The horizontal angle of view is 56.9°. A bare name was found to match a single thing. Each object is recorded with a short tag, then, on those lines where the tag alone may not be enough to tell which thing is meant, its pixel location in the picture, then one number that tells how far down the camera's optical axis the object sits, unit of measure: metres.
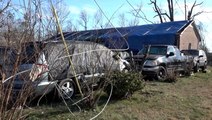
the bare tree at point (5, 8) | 2.31
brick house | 18.50
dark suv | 8.84
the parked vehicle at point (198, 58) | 12.74
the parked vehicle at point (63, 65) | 2.57
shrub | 5.12
